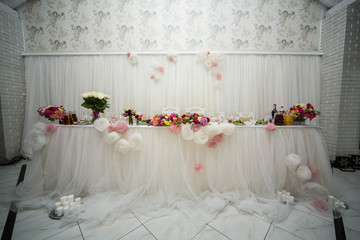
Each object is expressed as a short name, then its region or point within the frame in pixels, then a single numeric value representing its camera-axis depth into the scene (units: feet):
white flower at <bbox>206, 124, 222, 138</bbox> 5.58
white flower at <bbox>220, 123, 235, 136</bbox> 5.68
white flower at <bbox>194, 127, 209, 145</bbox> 5.54
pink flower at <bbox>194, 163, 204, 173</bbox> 5.93
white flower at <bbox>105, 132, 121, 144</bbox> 5.57
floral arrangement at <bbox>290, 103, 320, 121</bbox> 6.21
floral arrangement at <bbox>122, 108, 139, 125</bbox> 6.55
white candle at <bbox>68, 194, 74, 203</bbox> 5.29
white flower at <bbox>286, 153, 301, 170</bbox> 5.64
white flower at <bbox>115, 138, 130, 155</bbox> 5.57
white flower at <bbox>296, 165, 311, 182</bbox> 5.59
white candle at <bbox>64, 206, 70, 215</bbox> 4.84
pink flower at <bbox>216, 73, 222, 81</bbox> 10.42
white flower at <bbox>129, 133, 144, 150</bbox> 5.66
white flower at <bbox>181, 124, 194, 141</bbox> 5.60
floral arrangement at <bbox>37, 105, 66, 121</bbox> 6.07
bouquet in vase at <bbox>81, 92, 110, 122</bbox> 6.03
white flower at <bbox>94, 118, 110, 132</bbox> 5.77
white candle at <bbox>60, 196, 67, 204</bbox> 5.16
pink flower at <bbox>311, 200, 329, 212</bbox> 5.02
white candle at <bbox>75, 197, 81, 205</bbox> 5.29
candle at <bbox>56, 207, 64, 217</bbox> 4.81
